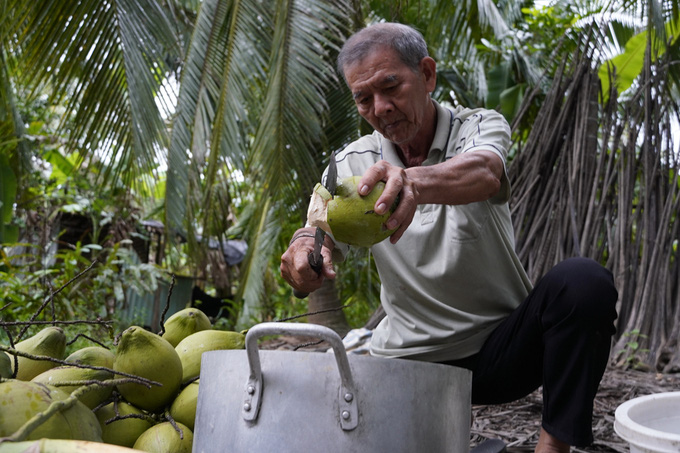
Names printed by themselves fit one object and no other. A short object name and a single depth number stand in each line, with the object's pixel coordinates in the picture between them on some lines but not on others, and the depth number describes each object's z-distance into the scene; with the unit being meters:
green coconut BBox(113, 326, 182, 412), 1.36
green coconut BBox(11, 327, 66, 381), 1.38
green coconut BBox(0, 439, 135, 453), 0.78
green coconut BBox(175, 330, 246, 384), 1.51
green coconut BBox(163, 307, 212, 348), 1.69
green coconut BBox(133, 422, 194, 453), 1.29
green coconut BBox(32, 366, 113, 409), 1.30
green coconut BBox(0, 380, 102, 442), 0.96
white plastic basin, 1.26
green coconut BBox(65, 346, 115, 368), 1.44
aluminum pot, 1.07
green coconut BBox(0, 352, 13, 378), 1.22
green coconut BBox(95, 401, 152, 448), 1.33
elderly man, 1.55
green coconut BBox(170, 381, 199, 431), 1.40
